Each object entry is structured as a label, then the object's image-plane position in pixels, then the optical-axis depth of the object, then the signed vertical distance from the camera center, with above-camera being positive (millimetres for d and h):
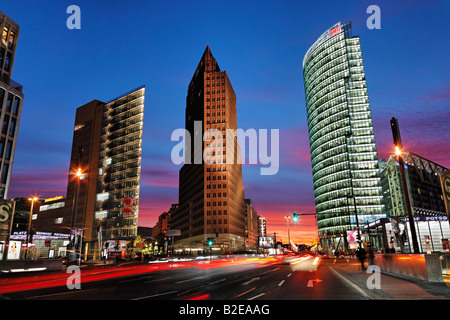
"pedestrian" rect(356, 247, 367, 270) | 26288 -1634
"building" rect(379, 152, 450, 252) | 112619 +20532
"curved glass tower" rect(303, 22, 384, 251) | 127062 +43151
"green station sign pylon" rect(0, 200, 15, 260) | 25219 +1799
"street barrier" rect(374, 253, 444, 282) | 14641 -1704
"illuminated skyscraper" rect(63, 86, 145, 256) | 105062 +26667
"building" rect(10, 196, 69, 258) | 85812 +8867
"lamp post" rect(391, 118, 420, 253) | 18406 +5135
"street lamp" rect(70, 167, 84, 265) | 24406 +4652
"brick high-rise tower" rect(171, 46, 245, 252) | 129500 +30030
